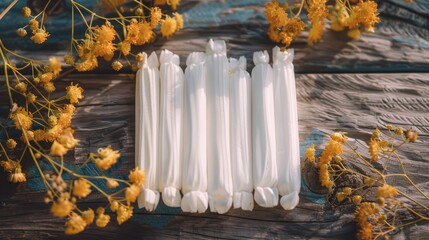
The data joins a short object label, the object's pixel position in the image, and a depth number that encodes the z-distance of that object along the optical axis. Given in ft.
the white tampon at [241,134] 1.14
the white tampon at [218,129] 1.14
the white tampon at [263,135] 1.14
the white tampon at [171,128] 1.13
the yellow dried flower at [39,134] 1.14
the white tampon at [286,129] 1.15
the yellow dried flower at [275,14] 1.19
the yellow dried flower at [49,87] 1.16
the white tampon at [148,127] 1.14
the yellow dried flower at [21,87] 1.13
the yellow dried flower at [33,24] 1.13
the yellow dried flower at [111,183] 1.03
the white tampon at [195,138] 1.13
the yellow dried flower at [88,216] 1.04
